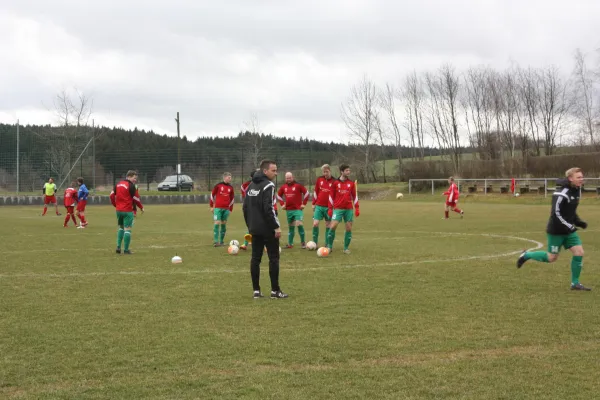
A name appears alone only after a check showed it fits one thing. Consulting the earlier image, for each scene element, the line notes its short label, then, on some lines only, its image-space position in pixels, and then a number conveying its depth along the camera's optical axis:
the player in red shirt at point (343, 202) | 14.73
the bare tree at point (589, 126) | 54.50
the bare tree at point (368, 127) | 68.56
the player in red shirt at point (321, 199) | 15.78
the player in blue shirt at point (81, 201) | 24.60
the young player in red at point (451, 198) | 27.27
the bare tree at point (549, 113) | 59.81
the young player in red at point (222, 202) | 17.02
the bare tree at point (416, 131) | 68.32
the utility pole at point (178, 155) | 56.28
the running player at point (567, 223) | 9.43
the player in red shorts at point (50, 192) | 32.75
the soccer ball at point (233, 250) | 14.50
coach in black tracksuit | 9.02
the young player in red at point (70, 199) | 24.77
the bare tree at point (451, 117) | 64.81
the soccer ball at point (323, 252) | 13.87
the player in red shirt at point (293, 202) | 15.98
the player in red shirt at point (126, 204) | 14.69
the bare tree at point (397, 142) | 70.81
